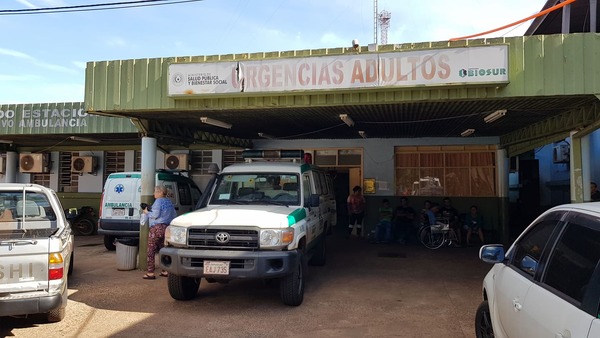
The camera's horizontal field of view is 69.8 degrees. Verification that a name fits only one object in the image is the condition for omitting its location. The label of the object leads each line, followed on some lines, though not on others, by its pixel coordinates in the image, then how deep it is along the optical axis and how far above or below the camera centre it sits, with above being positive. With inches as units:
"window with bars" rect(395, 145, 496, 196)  522.0 +14.0
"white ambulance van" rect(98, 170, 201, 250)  428.1 -20.6
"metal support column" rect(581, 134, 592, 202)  292.0 +5.8
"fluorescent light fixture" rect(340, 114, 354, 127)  353.4 +53.7
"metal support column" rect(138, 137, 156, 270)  351.6 +1.3
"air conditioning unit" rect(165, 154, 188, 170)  589.6 +28.1
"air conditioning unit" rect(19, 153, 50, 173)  635.5 +27.6
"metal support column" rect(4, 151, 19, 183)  651.5 +22.9
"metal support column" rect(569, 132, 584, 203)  295.7 +7.2
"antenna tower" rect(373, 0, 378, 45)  1021.8 +428.0
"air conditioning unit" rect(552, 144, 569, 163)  585.0 +39.2
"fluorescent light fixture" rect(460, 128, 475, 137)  446.8 +53.4
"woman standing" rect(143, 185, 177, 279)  308.5 -27.7
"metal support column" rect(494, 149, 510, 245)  497.7 -11.3
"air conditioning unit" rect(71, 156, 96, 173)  621.3 +25.5
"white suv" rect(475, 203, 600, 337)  93.2 -25.8
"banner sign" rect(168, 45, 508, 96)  255.6 +70.2
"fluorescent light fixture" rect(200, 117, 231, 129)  364.4 +52.7
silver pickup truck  181.3 -39.5
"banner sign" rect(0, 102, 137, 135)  508.4 +74.4
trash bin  344.2 -58.0
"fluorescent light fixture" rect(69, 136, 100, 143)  557.6 +56.8
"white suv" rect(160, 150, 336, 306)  226.1 -29.1
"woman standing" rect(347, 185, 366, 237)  519.5 -30.9
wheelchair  477.1 -59.6
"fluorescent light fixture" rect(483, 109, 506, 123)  317.0 +51.7
